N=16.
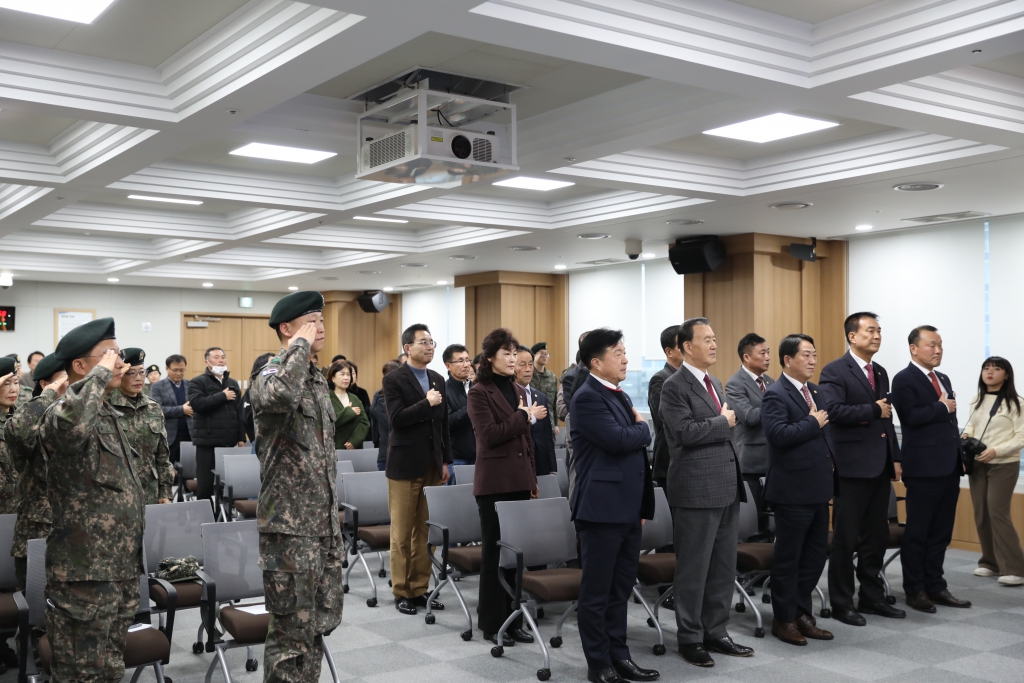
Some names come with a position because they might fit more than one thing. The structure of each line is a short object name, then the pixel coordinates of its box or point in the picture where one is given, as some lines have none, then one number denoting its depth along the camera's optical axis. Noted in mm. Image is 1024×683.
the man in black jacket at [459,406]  6066
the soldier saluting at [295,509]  3281
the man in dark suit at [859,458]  5457
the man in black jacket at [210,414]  8008
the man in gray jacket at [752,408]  6055
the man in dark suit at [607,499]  4316
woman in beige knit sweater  6809
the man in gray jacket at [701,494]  4586
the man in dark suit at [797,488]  4996
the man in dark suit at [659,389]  5910
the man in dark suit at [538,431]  6680
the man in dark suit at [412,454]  5582
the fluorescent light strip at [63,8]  4328
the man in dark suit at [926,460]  5836
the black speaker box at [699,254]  9836
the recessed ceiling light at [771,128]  6160
